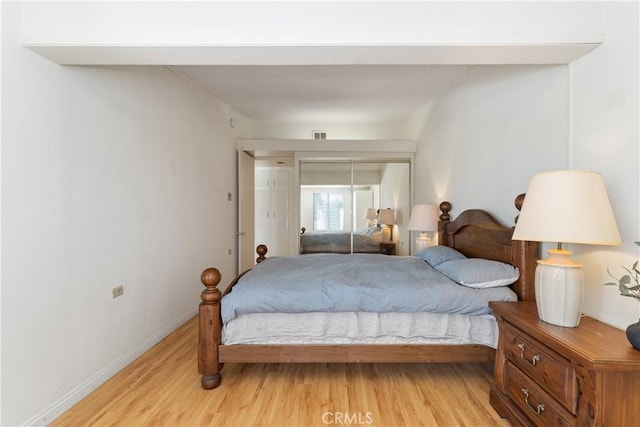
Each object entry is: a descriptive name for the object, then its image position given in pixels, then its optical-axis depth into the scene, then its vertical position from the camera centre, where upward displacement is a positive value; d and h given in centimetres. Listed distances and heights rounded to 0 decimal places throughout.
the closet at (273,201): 573 +13
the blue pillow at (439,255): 271 -44
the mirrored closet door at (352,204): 451 +6
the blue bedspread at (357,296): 200 -60
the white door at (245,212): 447 -7
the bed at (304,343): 201 -93
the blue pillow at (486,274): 209 -47
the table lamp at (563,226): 141 -9
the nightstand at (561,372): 119 -75
